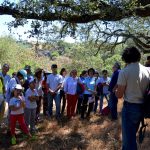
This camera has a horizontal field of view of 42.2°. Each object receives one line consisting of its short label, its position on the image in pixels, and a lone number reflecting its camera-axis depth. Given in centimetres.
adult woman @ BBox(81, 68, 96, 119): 627
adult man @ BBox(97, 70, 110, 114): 671
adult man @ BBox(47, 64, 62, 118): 621
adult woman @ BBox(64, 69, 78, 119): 622
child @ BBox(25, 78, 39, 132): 511
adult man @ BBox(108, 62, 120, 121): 543
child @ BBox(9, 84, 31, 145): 478
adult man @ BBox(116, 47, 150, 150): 303
